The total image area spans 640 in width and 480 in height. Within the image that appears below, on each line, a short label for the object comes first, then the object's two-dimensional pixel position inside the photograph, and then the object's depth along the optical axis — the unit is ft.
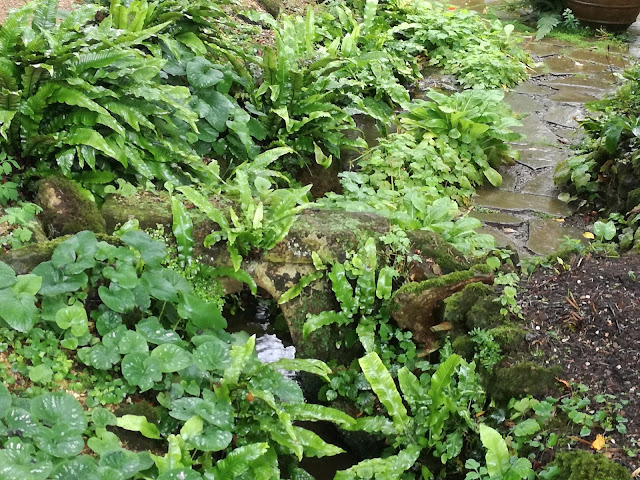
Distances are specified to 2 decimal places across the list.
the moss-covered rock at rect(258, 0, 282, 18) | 28.40
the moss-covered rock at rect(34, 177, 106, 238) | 13.96
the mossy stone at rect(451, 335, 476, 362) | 13.21
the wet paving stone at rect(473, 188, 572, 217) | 19.63
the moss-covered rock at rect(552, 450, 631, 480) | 9.92
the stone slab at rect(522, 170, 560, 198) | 20.57
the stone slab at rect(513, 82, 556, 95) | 27.07
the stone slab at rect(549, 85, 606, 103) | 26.25
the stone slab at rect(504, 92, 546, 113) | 25.60
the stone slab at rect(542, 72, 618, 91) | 27.53
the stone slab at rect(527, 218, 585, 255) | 17.57
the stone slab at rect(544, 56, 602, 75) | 29.14
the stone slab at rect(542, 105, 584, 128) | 24.41
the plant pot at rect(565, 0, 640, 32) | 32.53
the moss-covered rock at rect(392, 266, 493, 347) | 14.10
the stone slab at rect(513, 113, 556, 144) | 23.40
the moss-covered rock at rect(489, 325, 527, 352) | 12.62
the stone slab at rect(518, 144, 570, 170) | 22.06
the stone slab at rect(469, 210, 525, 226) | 18.83
